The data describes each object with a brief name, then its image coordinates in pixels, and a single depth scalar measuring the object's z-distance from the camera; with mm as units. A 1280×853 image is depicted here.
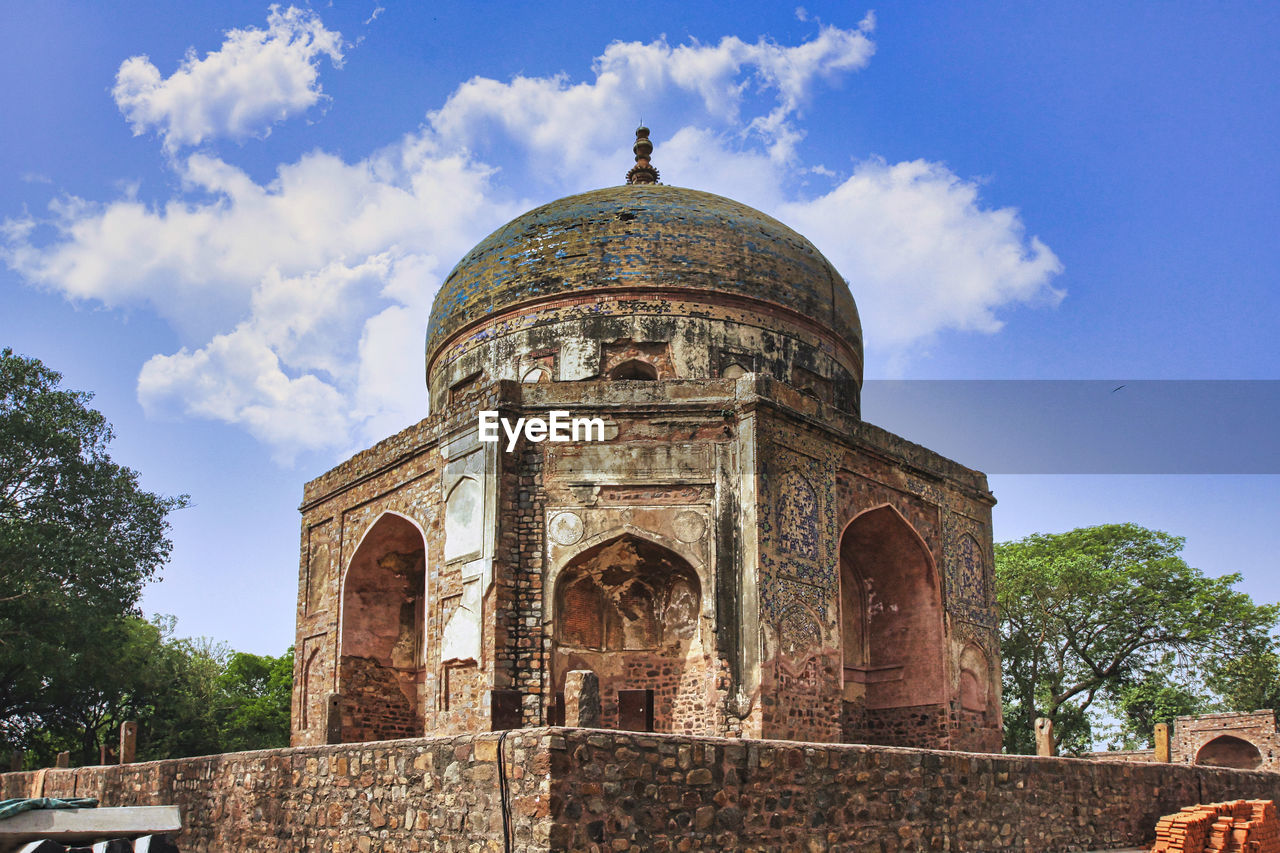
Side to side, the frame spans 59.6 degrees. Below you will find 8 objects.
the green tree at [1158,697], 24359
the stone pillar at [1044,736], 11859
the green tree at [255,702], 26031
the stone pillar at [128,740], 12219
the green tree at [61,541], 18344
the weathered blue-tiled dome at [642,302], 13844
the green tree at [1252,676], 24016
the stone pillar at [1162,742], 14702
